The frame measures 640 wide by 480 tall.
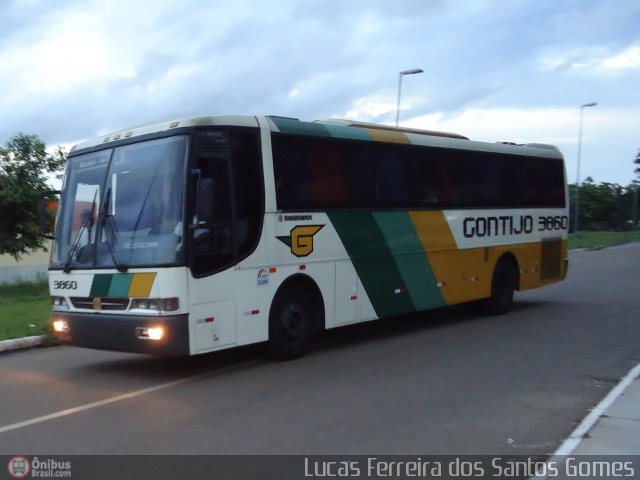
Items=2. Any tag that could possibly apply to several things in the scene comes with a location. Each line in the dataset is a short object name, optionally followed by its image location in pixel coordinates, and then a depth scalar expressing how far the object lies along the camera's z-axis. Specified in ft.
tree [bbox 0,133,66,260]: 69.26
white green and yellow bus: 28.40
